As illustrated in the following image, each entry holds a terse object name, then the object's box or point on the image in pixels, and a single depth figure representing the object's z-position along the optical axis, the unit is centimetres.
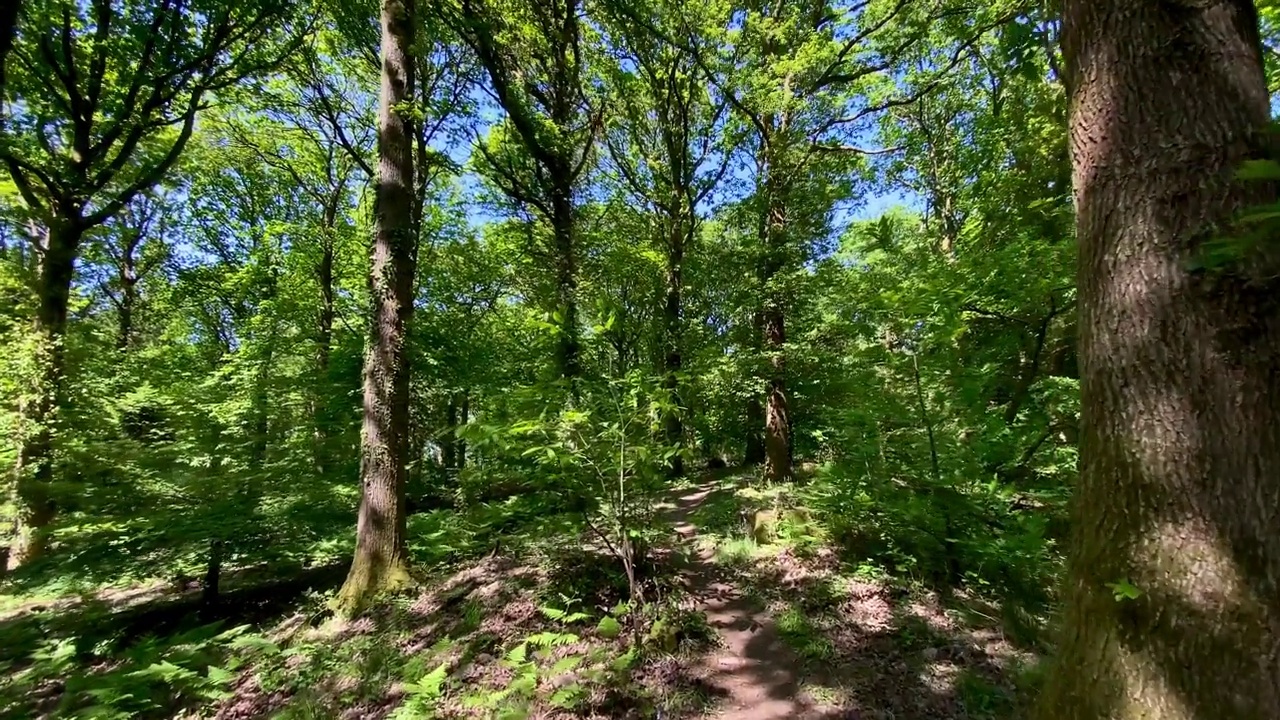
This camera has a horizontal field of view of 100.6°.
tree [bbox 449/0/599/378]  1072
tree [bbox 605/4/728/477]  1256
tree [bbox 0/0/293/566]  853
